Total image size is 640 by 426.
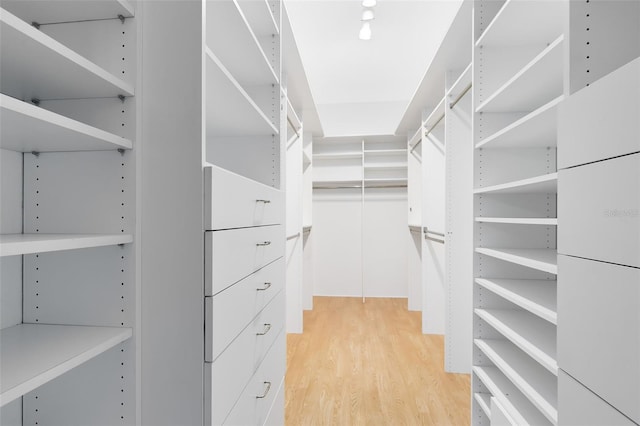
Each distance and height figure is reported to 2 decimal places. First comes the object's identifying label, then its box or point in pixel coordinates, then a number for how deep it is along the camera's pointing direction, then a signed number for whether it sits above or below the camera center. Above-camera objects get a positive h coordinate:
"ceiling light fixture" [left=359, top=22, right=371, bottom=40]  2.72 +1.43
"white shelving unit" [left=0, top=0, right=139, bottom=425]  0.89 -0.02
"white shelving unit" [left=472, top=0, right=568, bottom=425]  1.35 +0.08
